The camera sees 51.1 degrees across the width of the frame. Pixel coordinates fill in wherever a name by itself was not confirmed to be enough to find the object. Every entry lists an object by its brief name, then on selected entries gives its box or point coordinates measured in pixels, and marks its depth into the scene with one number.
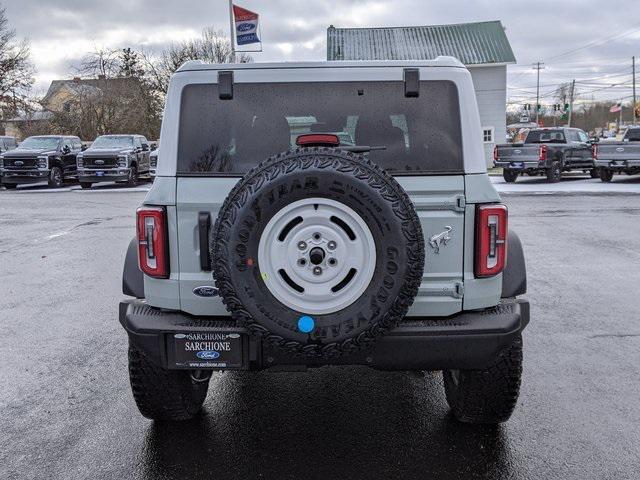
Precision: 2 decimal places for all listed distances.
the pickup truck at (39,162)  24.42
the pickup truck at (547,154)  23.53
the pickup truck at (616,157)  23.02
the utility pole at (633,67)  79.19
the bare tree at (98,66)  50.56
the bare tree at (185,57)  55.37
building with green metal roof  39.31
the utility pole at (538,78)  101.31
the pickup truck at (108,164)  24.19
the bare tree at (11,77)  47.44
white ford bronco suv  2.95
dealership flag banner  24.41
